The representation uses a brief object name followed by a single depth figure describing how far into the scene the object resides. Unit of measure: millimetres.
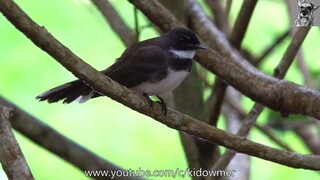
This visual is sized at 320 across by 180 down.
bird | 7655
